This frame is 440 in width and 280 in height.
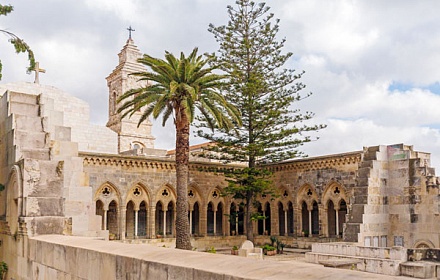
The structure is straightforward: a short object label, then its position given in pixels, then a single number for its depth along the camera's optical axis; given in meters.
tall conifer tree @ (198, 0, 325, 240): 21.73
